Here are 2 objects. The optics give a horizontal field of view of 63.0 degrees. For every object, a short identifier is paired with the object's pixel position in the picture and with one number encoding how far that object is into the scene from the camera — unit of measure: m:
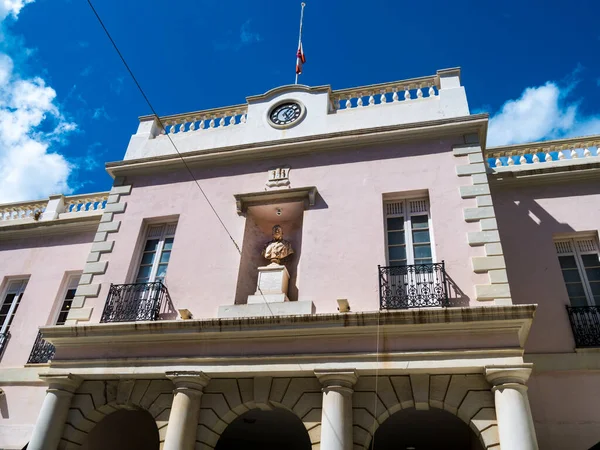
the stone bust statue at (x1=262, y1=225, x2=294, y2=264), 9.90
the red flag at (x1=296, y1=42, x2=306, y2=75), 13.55
